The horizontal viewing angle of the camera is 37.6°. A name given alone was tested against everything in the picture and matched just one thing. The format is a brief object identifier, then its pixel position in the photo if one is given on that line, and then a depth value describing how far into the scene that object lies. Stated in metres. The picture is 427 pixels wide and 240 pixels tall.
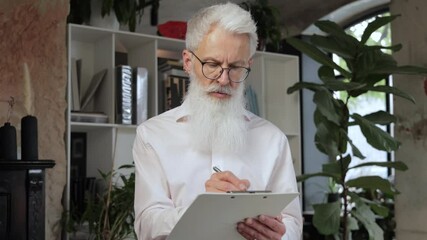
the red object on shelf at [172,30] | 3.74
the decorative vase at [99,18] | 3.46
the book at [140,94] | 3.44
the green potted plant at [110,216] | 2.98
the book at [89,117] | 3.23
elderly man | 1.65
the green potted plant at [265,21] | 3.92
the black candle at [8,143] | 2.59
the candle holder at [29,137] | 2.62
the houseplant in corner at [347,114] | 2.93
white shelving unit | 3.36
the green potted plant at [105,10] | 3.39
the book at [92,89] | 3.40
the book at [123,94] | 3.37
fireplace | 2.55
